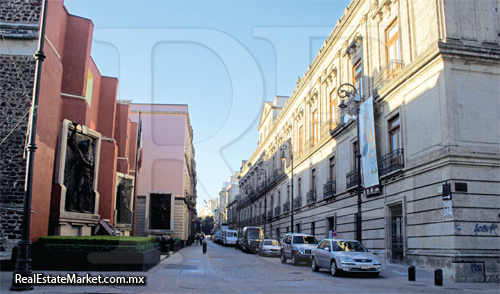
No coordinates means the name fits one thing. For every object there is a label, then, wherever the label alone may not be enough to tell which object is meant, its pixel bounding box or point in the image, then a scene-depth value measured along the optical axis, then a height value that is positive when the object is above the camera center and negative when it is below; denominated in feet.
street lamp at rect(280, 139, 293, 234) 136.93 +24.60
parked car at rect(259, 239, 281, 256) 102.10 -7.71
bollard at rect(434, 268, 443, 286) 45.11 -6.31
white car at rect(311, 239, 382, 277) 52.65 -5.29
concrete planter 49.08 -5.40
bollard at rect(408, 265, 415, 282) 49.39 -6.48
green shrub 50.65 -3.51
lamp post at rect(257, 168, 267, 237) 180.23 +19.63
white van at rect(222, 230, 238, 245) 187.93 -9.52
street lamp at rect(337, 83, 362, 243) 62.08 +4.55
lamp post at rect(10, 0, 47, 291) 32.45 +0.41
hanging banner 71.77 +11.76
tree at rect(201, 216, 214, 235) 529.86 -10.75
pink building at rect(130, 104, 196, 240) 156.04 +17.41
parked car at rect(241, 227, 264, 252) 126.64 -6.85
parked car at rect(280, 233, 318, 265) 74.13 -5.53
